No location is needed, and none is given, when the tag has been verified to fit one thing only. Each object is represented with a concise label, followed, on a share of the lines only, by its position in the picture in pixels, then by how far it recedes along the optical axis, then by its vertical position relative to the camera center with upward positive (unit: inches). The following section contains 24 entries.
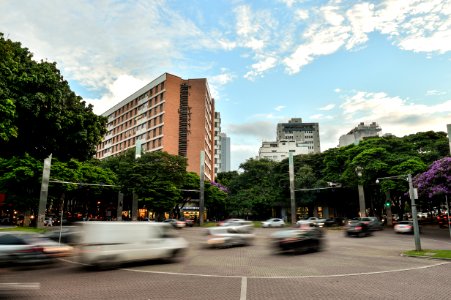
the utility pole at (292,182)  1973.4 +155.1
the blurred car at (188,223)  2000.5 -77.9
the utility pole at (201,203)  2106.3 +36.7
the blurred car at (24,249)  510.6 -60.6
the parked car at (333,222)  1854.1 -66.5
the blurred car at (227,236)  804.0 -63.9
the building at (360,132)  4237.2 +1072.8
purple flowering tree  1051.9 +94.8
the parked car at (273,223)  1834.4 -72.1
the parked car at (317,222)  1723.4 -63.3
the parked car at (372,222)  1221.1 -46.0
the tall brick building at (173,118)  2974.9 +827.3
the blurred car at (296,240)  680.4 -61.4
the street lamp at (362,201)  1768.0 +44.7
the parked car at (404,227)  1291.8 -64.9
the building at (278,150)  5206.7 +912.9
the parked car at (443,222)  1615.7 -56.9
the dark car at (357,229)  1169.4 -66.0
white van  491.5 -50.1
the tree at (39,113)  726.5 +225.7
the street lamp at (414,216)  725.9 -13.3
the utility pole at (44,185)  1230.9 +86.7
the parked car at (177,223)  1715.1 -70.5
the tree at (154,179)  1760.6 +160.1
